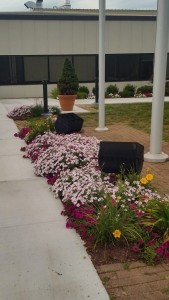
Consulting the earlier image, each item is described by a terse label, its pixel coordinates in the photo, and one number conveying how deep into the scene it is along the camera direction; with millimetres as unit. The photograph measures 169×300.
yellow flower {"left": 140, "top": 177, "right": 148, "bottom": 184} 5486
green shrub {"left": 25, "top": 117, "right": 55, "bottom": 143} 9766
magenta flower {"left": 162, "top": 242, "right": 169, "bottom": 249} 4274
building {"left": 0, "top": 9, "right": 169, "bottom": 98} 21188
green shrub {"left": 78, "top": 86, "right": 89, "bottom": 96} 21812
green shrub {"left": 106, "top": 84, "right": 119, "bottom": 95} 22016
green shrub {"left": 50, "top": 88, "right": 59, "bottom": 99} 20562
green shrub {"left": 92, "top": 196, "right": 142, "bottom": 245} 4465
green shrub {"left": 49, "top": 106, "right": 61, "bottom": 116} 14922
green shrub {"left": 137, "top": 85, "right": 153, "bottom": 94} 22219
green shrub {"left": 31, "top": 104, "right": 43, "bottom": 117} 14320
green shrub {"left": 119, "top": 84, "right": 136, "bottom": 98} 21578
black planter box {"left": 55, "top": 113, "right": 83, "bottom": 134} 10000
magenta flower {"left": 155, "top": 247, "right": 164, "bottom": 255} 4211
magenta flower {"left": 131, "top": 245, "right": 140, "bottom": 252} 4258
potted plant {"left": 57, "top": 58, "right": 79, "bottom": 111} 15453
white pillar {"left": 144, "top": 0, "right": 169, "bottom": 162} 7539
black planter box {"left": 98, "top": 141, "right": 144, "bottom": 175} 6211
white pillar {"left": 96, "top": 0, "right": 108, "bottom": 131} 10716
